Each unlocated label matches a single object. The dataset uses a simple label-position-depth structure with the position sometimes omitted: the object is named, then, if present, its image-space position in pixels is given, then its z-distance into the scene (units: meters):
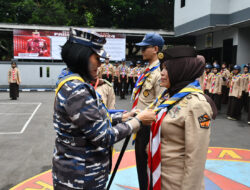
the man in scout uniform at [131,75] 17.85
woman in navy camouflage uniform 1.67
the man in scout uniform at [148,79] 3.33
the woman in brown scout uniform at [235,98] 9.35
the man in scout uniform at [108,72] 16.11
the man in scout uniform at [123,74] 16.45
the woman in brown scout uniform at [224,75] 12.46
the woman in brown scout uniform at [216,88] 10.85
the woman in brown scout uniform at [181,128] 1.90
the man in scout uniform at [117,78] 16.81
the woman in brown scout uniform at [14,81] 14.11
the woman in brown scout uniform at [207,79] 11.79
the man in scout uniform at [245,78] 9.57
